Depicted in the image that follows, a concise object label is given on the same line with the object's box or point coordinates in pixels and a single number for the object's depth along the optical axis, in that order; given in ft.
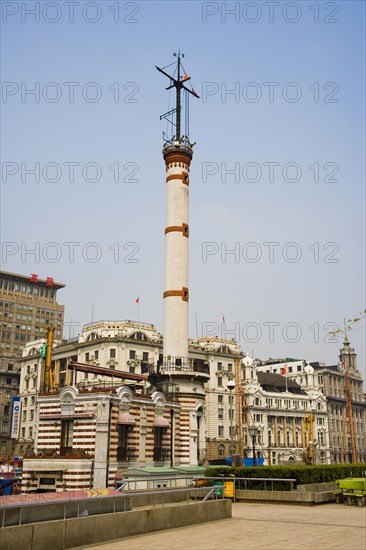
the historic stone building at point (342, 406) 438.81
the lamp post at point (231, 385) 154.92
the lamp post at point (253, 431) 139.87
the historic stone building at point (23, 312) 450.30
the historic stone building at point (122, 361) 187.21
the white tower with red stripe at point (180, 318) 179.93
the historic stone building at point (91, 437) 140.97
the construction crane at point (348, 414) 436.68
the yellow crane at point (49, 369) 197.14
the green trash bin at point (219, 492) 91.74
